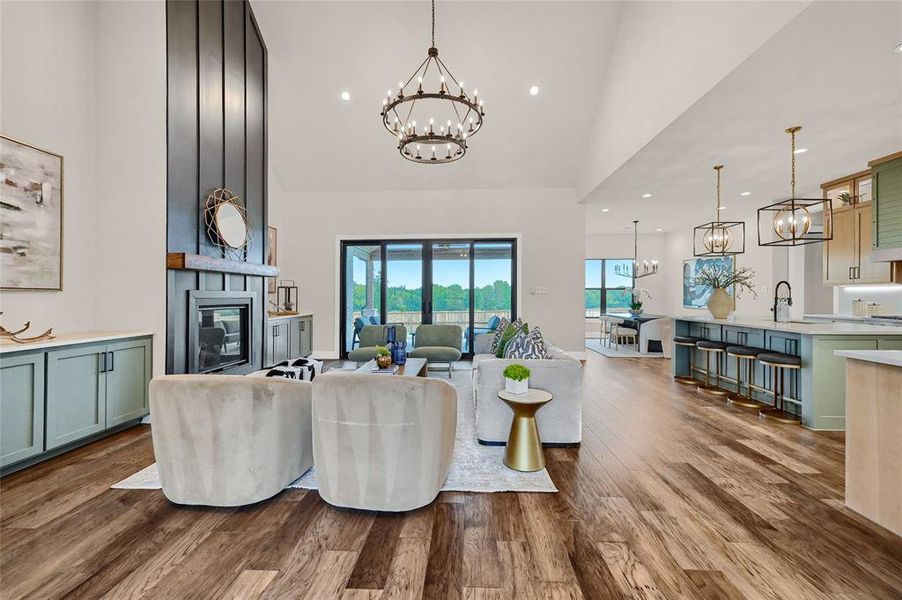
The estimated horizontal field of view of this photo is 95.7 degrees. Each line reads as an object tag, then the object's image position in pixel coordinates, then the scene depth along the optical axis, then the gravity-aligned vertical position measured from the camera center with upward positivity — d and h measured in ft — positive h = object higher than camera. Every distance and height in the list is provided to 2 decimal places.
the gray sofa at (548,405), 10.45 -2.63
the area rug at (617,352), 26.71 -3.51
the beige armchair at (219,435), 7.22 -2.43
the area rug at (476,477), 8.35 -3.80
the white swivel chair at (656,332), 26.99 -2.07
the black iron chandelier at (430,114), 13.84 +9.38
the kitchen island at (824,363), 12.07 -1.82
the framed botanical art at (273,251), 23.41 +2.86
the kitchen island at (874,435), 6.86 -2.36
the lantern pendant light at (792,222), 13.07 +2.60
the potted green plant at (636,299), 30.17 +0.16
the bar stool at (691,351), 18.43 -2.38
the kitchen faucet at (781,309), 15.58 -0.29
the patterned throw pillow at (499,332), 15.59 -1.22
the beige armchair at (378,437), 7.02 -2.40
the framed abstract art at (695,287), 32.46 +1.29
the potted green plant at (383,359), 13.91 -2.01
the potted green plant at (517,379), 9.52 -1.83
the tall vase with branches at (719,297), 17.52 +0.18
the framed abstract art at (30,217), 10.13 +2.15
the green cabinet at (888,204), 15.79 +3.90
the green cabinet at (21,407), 8.55 -2.33
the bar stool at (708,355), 16.48 -2.35
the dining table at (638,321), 27.43 -1.41
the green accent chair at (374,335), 20.07 -1.78
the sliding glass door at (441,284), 25.44 +1.02
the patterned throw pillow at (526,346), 11.20 -1.28
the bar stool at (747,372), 14.58 -2.68
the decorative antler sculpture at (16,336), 9.22 -0.86
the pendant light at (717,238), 17.50 +2.76
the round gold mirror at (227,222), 13.92 +2.77
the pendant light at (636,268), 34.55 +2.93
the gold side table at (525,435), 9.09 -3.06
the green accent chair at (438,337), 20.95 -1.90
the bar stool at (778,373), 12.77 -2.47
